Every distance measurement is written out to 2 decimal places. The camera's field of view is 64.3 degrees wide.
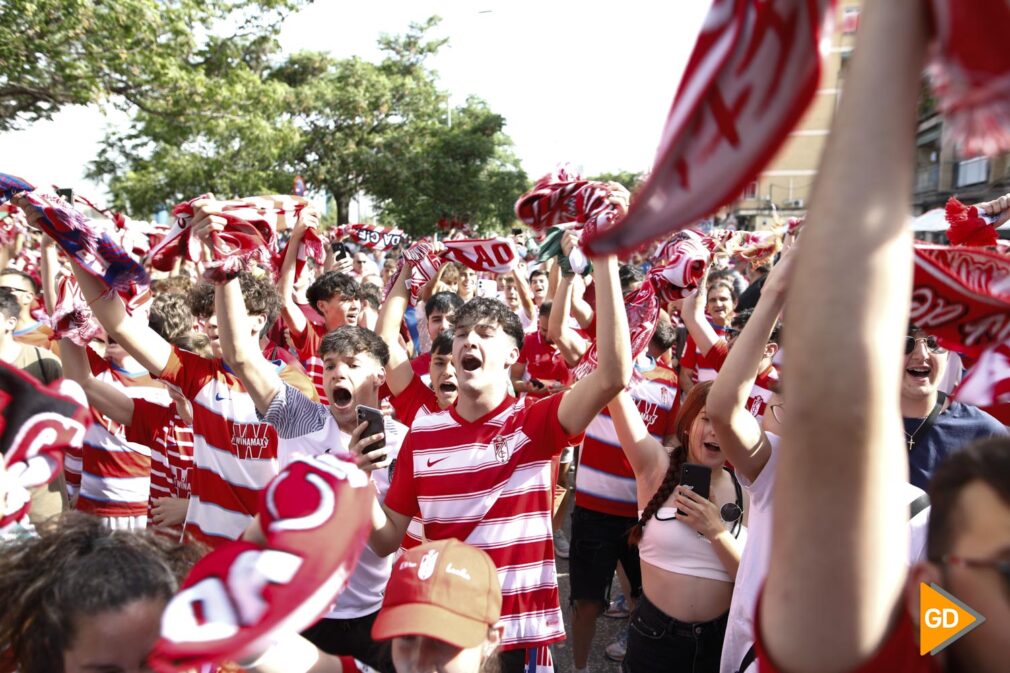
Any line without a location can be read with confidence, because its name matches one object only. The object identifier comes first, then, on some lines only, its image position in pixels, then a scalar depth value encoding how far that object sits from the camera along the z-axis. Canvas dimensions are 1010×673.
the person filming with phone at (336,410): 2.97
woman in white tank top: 2.78
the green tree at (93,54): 10.89
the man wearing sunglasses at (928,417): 2.82
